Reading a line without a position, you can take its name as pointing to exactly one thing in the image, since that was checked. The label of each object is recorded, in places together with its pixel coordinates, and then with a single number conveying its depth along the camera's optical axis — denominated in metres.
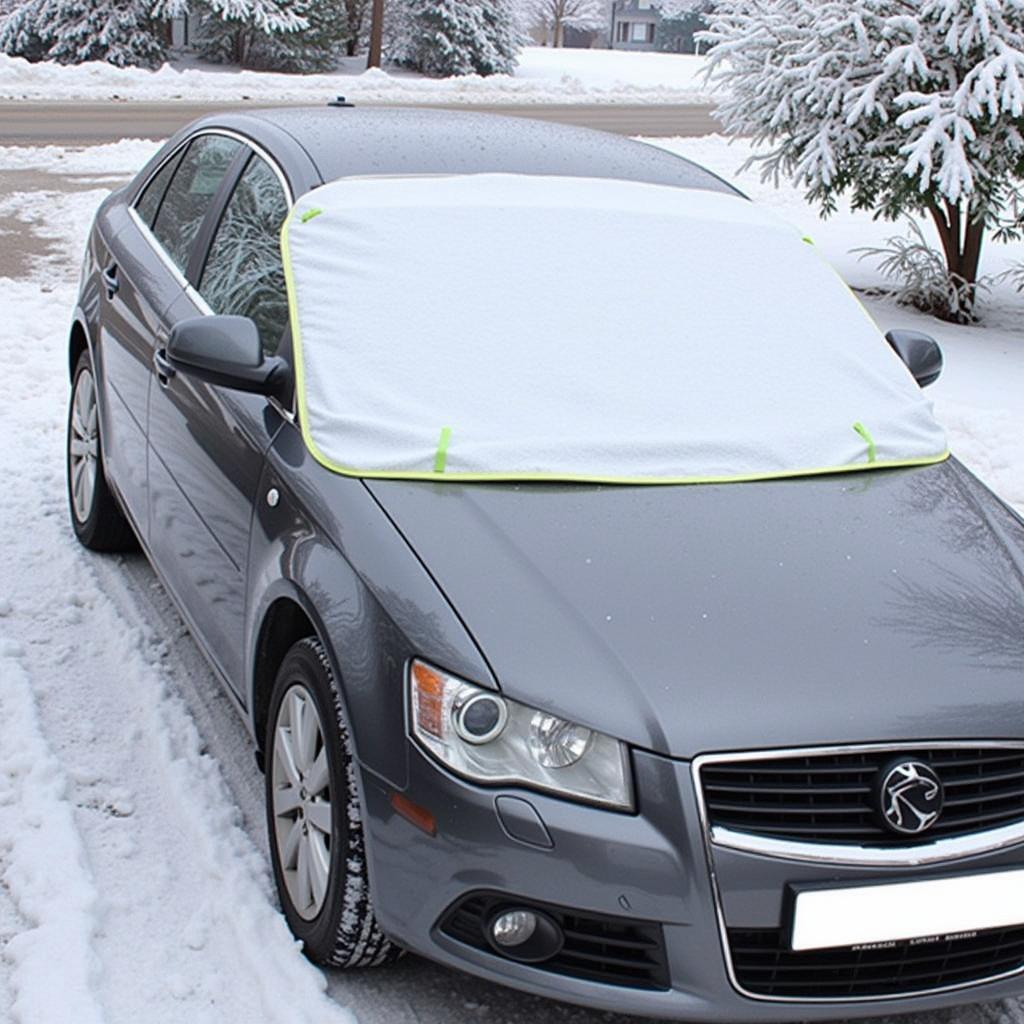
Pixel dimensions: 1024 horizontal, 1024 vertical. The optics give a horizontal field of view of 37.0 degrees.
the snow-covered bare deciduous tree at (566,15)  63.75
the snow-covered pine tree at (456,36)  36.91
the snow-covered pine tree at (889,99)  8.58
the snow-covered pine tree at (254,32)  33.38
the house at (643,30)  77.25
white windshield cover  3.33
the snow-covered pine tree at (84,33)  32.19
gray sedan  2.55
